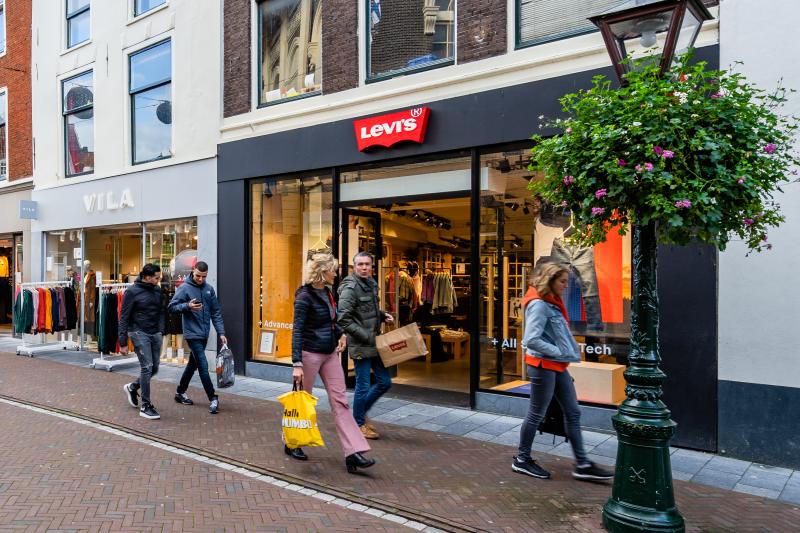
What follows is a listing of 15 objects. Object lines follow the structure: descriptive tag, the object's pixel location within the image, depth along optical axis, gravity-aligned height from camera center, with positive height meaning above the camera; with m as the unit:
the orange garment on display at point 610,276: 6.88 -0.15
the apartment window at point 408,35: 8.16 +3.22
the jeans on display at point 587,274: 7.04 -0.13
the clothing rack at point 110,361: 10.84 -1.78
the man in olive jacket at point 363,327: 5.89 -0.64
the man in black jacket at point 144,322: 7.32 -0.72
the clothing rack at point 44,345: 12.69 -1.80
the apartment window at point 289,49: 9.72 +3.59
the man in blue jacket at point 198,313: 7.46 -0.63
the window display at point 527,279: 6.84 -0.23
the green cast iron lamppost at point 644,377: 3.86 -0.75
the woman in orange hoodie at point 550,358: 5.01 -0.80
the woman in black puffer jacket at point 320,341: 5.27 -0.70
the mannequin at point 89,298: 12.90 -0.75
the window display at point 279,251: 9.88 +0.21
